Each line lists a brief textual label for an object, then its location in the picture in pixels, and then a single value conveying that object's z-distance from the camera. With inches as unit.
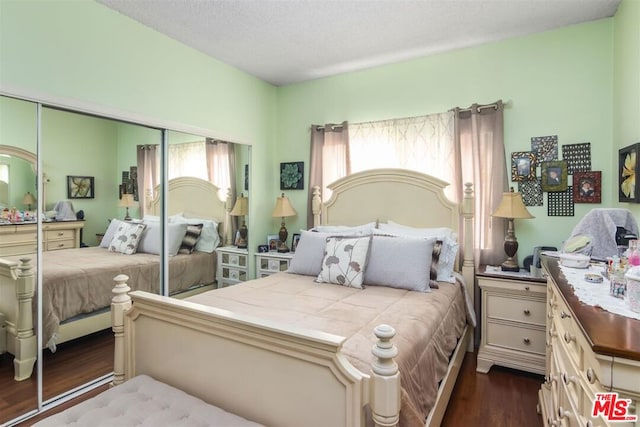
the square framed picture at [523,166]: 110.1
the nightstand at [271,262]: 141.6
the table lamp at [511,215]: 102.5
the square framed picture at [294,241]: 151.3
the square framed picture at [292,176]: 154.3
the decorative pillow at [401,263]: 93.4
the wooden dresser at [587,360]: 33.9
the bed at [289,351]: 45.3
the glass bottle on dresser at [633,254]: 53.7
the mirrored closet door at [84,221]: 81.0
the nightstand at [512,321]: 96.4
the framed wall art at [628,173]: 78.2
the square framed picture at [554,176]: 105.9
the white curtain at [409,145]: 122.6
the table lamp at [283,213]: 147.4
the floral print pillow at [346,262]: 96.6
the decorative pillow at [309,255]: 109.6
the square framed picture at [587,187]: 101.6
